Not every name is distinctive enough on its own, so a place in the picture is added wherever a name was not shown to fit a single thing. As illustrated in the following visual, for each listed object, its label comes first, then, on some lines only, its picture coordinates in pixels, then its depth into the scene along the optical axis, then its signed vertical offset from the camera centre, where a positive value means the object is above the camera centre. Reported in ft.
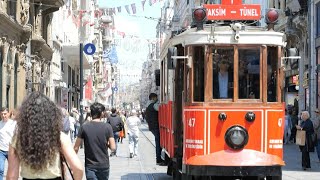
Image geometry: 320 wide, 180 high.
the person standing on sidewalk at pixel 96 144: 31.17 -2.72
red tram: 37.01 -0.79
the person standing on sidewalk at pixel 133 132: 74.90 -5.25
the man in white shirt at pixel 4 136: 40.63 -3.06
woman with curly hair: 17.92 -1.55
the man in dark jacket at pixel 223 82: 37.40 -0.06
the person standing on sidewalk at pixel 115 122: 75.20 -4.24
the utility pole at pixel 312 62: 114.52 +2.95
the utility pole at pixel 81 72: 86.28 +1.09
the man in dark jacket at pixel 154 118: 57.98 -2.97
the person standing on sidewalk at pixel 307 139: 62.49 -5.09
